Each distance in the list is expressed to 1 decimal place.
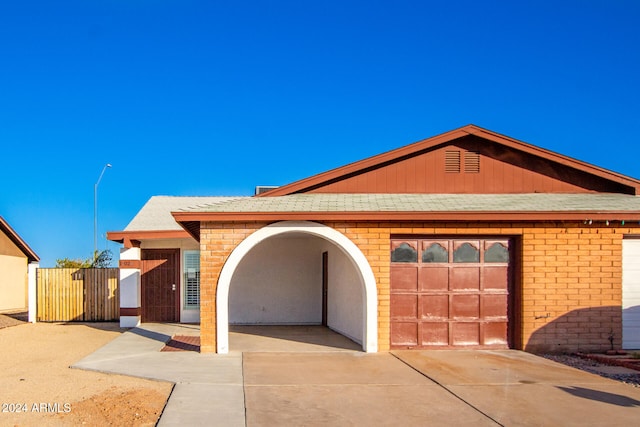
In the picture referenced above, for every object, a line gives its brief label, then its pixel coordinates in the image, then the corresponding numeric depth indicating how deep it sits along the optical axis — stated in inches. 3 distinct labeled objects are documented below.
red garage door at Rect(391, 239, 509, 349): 481.7
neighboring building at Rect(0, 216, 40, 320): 924.6
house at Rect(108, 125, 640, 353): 461.1
